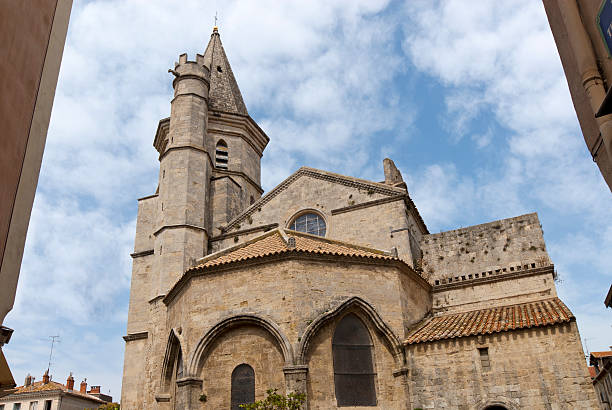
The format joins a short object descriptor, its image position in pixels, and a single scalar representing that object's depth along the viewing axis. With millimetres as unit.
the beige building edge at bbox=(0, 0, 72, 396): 5277
